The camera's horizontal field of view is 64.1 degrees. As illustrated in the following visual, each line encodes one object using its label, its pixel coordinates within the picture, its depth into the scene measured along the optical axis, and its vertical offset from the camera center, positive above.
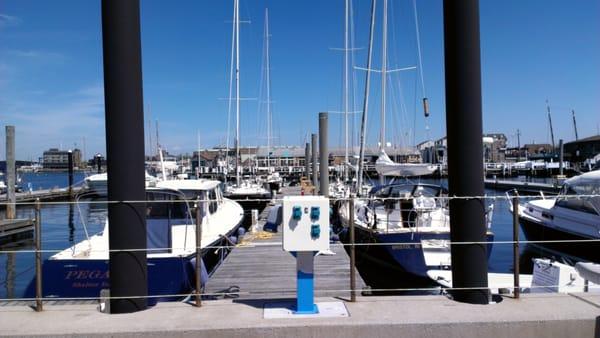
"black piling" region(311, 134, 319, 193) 29.52 +0.57
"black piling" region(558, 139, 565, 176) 47.44 +0.58
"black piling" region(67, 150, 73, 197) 40.69 +0.67
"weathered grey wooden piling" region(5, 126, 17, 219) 25.16 +0.27
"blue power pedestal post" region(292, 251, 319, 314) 4.48 -1.12
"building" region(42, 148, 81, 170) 160.95 +4.12
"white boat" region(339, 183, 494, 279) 11.91 -1.80
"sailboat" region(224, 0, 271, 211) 28.69 -1.36
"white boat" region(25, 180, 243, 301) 8.20 -1.65
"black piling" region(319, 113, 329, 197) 19.38 +0.45
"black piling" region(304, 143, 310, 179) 38.34 +0.25
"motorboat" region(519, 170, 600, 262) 15.66 -2.23
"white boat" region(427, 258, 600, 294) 6.86 -1.80
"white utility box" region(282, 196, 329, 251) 4.53 -0.56
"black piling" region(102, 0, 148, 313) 4.37 +0.20
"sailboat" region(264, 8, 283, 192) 36.94 +6.16
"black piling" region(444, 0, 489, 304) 4.61 +0.18
